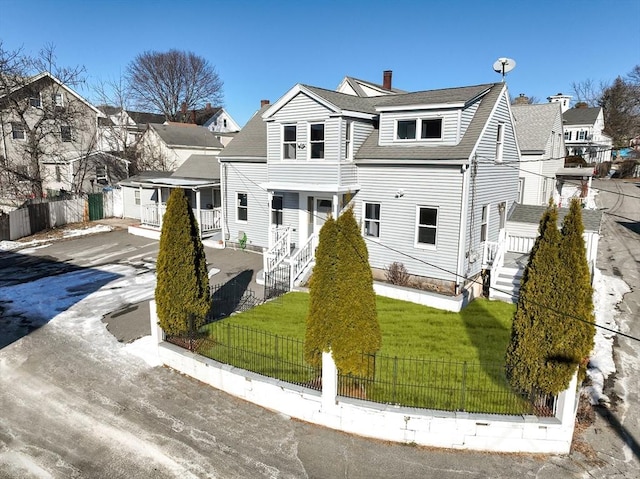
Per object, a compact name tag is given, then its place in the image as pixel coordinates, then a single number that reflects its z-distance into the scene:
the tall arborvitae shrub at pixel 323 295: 8.33
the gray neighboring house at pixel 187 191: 24.55
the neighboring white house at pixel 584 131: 62.31
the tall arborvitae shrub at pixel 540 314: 7.75
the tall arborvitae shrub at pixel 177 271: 10.59
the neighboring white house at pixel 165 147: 37.38
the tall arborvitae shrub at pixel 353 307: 8.23
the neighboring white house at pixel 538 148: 24.53
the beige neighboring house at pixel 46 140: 33.44
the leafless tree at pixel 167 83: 67.12
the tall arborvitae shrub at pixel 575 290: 7.57
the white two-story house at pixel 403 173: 15.37
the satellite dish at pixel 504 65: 18.11
